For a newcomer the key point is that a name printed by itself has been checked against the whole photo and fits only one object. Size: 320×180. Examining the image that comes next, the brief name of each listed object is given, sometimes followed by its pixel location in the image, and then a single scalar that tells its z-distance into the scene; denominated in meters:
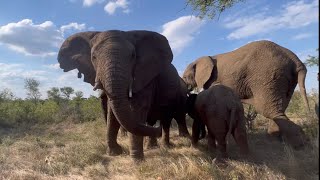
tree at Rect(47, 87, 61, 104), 26.40
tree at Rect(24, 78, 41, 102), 26.44
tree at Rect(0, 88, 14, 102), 16.41
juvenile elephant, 4.93
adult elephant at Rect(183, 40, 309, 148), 5.71
